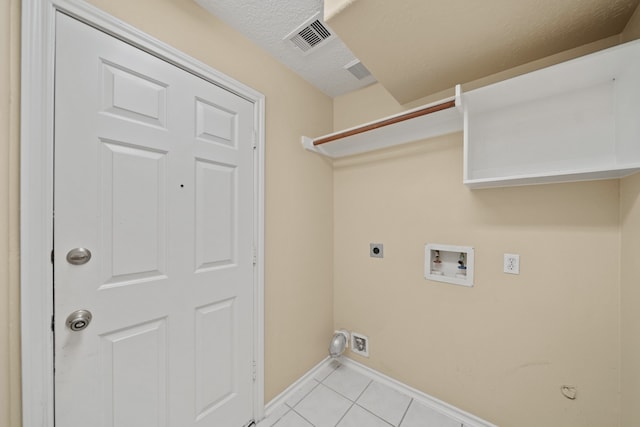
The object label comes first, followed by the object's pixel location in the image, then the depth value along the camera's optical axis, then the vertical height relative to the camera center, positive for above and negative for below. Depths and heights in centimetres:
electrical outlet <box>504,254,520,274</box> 128 -28
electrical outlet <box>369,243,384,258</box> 181 -30
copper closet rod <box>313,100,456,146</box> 125 +60
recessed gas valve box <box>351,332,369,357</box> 187 -112
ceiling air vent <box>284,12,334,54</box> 129 +110
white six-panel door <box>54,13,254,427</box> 84 -12
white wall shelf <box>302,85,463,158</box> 130 +59
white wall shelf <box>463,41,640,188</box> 95 +48
